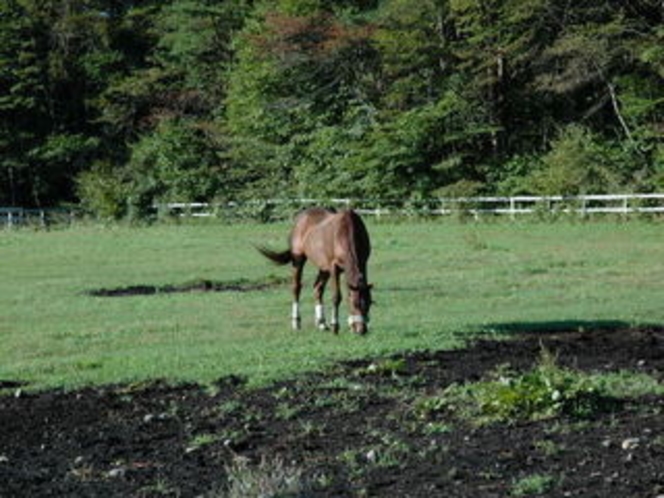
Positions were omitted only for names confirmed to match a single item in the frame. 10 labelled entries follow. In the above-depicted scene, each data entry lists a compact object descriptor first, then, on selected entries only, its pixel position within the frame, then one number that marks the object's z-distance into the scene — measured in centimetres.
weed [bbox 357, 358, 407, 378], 2355
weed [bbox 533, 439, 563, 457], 1611
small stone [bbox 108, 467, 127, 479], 1631
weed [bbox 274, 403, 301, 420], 1973
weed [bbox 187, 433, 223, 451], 1794
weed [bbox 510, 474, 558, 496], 1416
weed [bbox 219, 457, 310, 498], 1441
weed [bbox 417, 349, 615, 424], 1836
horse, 3003
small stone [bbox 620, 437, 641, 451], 1605
